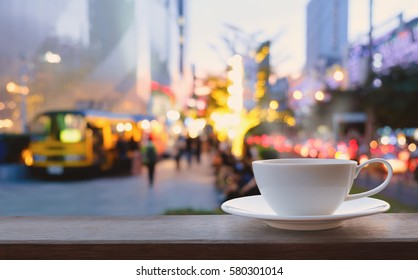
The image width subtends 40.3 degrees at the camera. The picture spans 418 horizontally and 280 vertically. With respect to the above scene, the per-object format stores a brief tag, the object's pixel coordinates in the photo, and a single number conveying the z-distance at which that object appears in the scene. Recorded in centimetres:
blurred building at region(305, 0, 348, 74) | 2305
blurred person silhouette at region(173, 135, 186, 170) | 1288
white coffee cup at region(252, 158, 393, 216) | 69
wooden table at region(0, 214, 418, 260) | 69
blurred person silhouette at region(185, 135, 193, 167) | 1360
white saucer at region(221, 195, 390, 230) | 71
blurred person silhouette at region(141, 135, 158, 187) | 869
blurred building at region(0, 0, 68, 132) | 1399
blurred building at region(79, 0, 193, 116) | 2047
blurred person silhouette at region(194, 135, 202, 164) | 1419
